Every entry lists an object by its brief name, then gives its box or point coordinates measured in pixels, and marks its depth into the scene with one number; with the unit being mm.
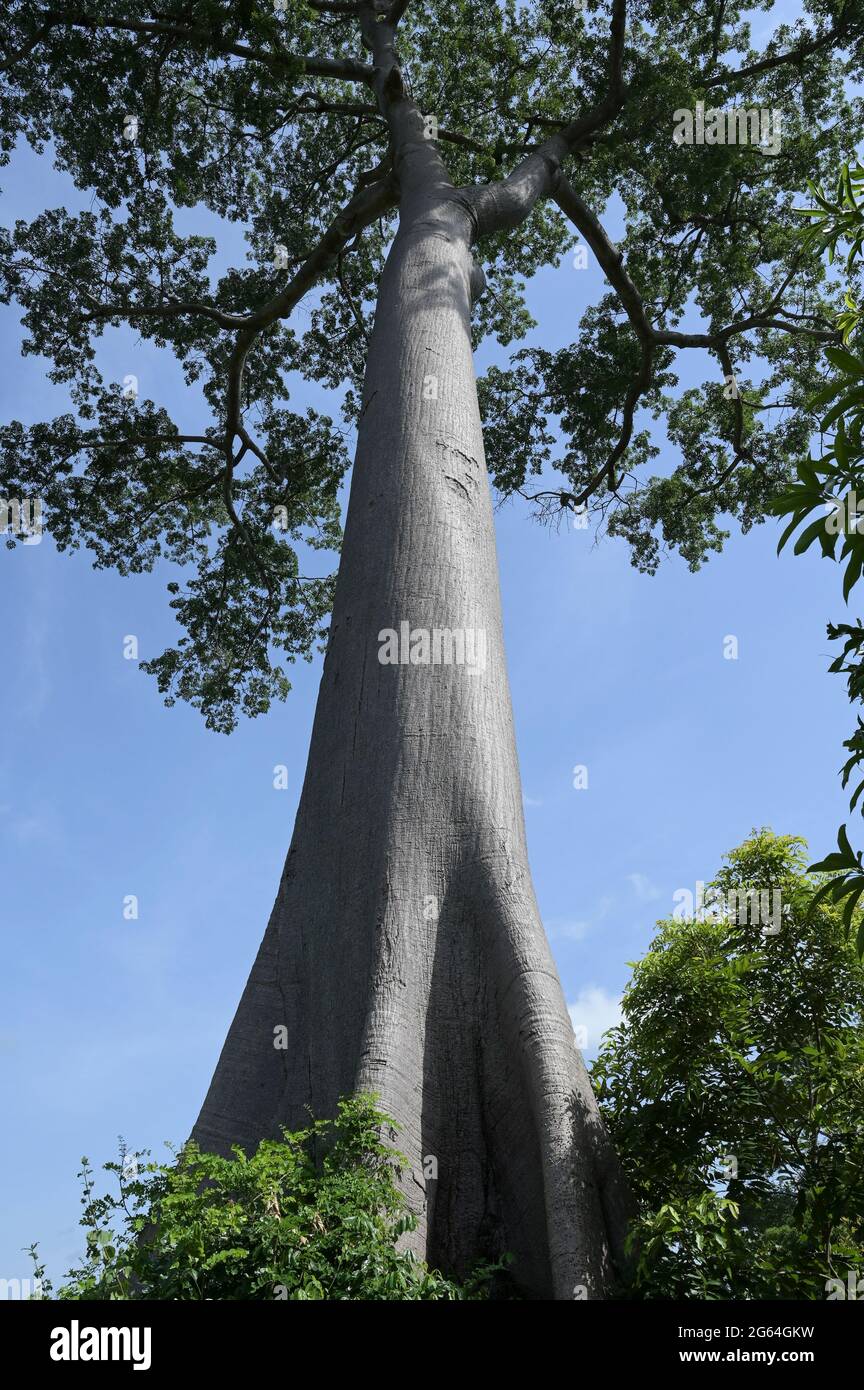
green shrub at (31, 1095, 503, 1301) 2562
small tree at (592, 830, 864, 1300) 3094
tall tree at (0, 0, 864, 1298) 3711
